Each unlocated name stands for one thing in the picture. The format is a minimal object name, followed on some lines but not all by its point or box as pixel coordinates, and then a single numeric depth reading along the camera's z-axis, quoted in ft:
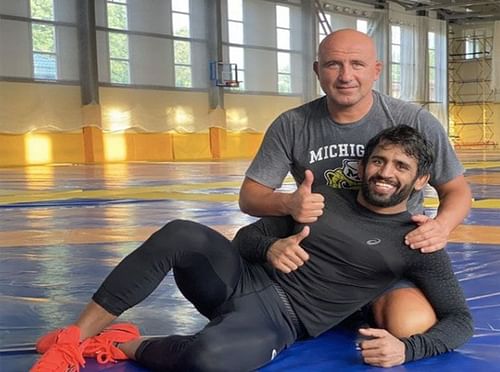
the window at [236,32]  83.10
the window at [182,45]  77.92
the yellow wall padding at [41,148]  65.26
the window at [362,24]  99.25
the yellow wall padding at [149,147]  75.31
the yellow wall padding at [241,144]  85.46
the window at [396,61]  103.55
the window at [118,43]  71.67
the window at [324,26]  93.04
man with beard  8.13
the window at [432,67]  108.88
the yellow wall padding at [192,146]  80.12
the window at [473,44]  114.62
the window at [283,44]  88.99
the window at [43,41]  65.51
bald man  8.50
